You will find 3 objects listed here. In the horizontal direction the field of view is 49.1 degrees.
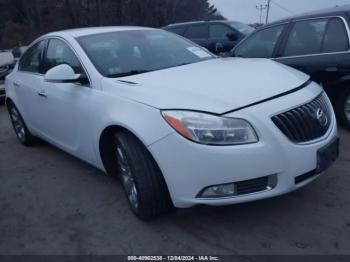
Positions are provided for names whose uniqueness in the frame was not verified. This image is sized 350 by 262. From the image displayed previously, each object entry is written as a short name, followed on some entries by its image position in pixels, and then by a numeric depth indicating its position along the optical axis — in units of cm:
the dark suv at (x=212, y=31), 1023
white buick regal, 256
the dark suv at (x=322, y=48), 454
